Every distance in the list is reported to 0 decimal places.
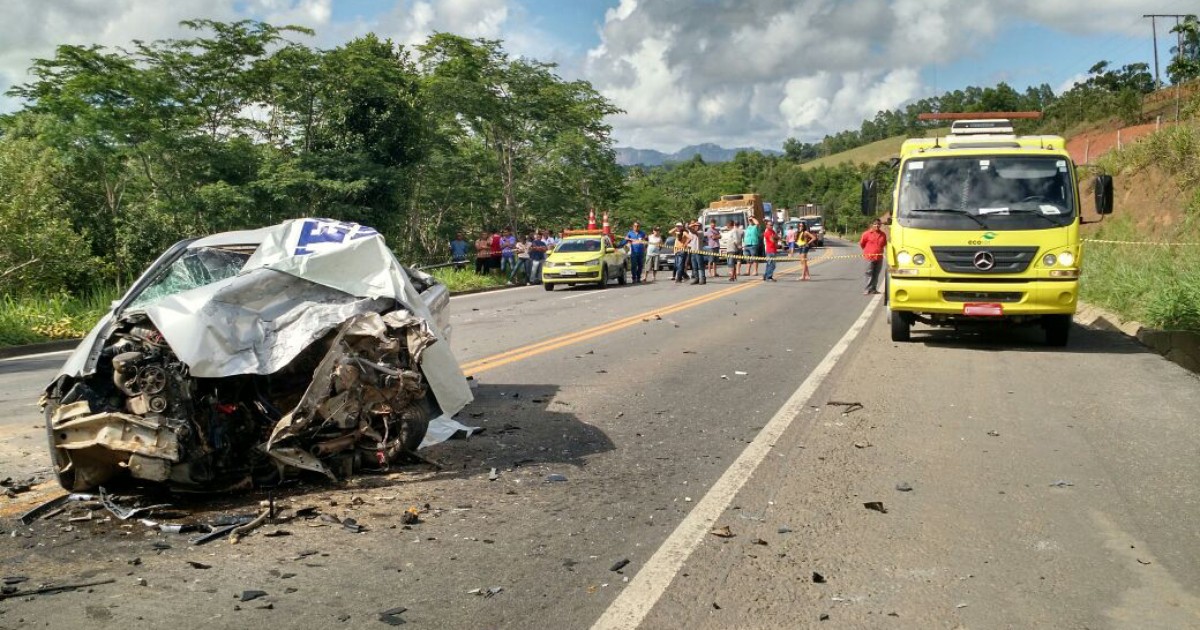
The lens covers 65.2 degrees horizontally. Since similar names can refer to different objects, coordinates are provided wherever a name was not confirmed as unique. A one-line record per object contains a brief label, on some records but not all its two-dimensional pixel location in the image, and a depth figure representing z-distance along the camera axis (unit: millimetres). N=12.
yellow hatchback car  26984
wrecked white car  5305
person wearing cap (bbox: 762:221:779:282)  28094
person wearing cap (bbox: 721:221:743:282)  30094
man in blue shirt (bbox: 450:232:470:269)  31359
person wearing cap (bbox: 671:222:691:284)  29062
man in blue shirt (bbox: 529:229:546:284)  31109
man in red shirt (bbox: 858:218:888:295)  20625
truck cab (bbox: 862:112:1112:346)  11602
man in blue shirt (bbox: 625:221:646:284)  31500
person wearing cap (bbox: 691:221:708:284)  27750
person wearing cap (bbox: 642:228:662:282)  32750
